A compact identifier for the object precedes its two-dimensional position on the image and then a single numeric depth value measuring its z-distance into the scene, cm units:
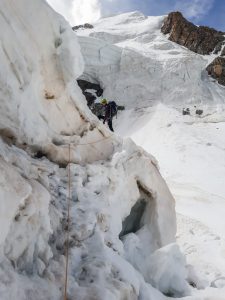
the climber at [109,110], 718
